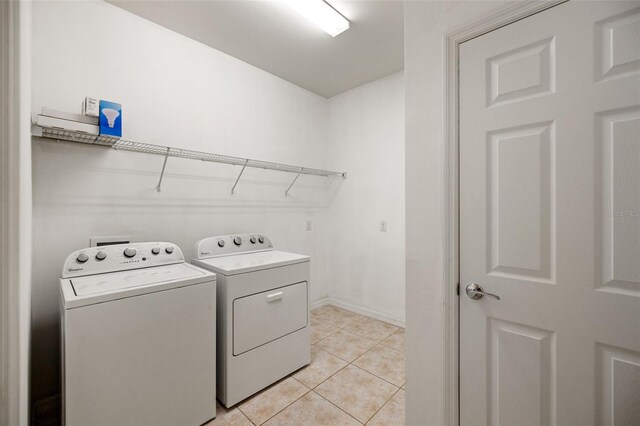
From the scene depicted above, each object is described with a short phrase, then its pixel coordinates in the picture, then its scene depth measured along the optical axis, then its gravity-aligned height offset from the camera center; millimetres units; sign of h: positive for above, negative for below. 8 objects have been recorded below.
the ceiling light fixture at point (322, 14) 1901 +1455
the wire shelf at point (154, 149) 1575 +474
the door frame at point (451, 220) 1220 -35
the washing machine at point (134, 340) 1197 -628
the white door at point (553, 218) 909 -23
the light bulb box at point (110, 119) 1587 +559
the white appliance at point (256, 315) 1701 -705
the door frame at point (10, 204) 696 +25
